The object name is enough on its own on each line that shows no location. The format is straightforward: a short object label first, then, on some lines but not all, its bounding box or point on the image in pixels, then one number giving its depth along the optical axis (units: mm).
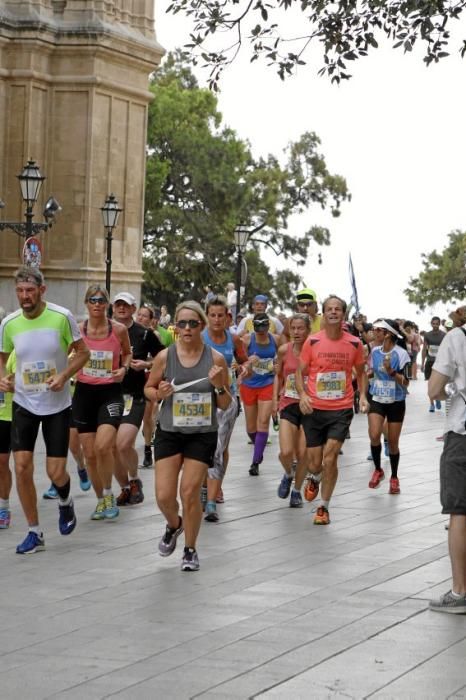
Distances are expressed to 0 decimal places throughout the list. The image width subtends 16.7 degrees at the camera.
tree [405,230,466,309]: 105875
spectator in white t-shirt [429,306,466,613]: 8781
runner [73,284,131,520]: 12453
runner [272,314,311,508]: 13953
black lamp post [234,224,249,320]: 36406
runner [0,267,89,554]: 10758
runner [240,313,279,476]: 16453
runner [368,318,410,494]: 15398
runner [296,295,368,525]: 12750
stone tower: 37125
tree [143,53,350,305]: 68125
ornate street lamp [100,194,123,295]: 33719
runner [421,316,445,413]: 30359
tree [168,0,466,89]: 14805
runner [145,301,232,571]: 10125
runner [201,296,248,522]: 12789
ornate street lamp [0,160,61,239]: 26734
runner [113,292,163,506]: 13430
